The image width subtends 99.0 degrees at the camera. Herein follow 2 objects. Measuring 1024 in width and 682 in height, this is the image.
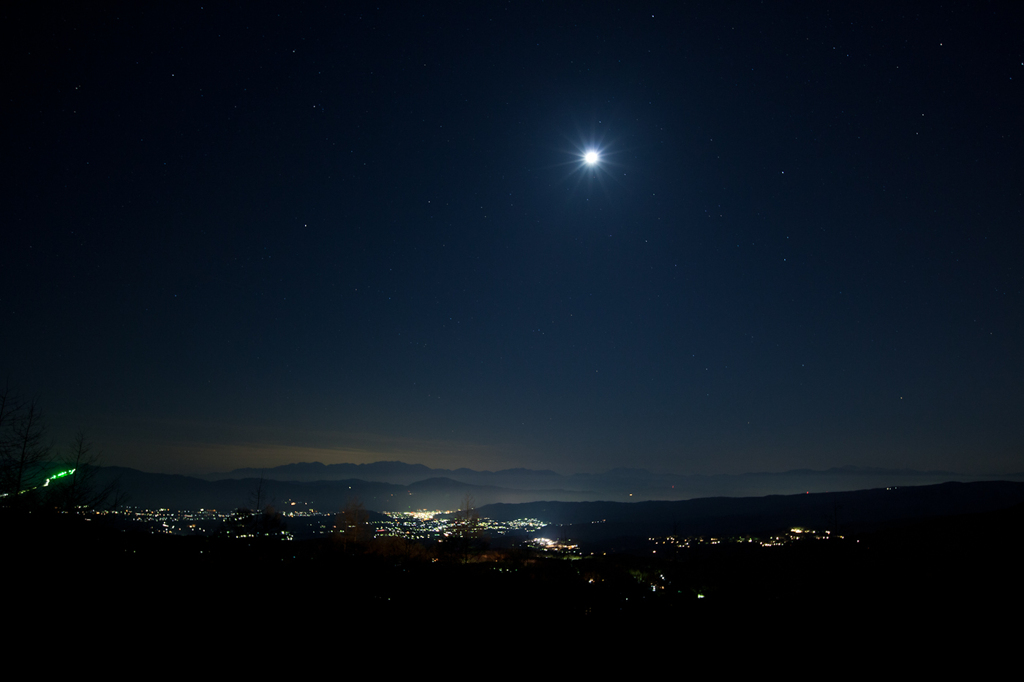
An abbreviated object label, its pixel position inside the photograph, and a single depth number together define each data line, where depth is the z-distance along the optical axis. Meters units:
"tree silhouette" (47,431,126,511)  17.84
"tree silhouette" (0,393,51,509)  16.78
